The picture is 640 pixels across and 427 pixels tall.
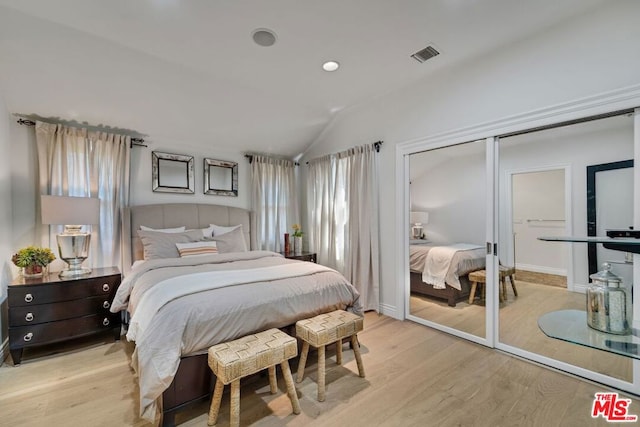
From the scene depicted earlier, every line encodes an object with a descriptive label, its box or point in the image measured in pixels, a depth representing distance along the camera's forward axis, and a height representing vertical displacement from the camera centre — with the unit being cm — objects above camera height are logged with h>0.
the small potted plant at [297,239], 448 -40
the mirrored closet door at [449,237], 277 -26
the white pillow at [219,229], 371 -19
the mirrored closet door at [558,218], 207 -5
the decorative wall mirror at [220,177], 402 +57
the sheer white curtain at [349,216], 360 -3
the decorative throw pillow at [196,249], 310 -37
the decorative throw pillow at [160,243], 305 -30
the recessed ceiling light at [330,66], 274 +149
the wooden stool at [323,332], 196 -86
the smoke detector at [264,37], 224 +147
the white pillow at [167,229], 331 -16
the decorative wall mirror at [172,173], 360 +58
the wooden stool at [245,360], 159 -86
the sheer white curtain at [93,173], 286 +47
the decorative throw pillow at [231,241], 350 -34
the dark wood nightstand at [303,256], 419 -63
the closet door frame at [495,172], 194 +41
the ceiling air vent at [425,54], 253 +149
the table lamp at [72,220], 258 -3
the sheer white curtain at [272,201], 440 +24
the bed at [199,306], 164 -65
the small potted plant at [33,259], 251 -39
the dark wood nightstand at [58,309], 235 -82
